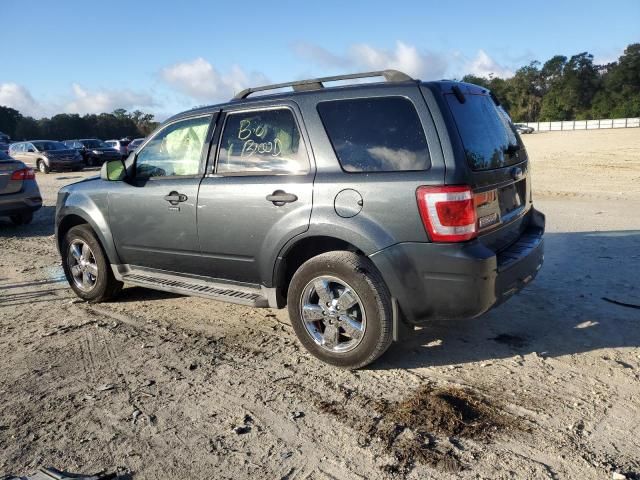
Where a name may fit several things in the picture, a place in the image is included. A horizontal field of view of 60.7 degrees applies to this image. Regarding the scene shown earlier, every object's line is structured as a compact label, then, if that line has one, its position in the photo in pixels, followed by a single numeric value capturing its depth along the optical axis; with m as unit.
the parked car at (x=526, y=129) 71.56
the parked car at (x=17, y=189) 9.88
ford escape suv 3.43
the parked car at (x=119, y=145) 31.44
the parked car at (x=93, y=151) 29.33
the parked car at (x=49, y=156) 25.69
